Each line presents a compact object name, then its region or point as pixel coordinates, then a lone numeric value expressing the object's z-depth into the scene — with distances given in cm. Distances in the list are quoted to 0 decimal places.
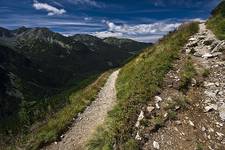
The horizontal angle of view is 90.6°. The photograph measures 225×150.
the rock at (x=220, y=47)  957
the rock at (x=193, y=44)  1077
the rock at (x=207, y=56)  936
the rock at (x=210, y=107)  685
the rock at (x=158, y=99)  721
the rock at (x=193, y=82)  783
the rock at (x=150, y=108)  686
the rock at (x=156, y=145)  591
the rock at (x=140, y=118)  647
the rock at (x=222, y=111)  665
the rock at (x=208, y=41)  1062
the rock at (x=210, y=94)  731
